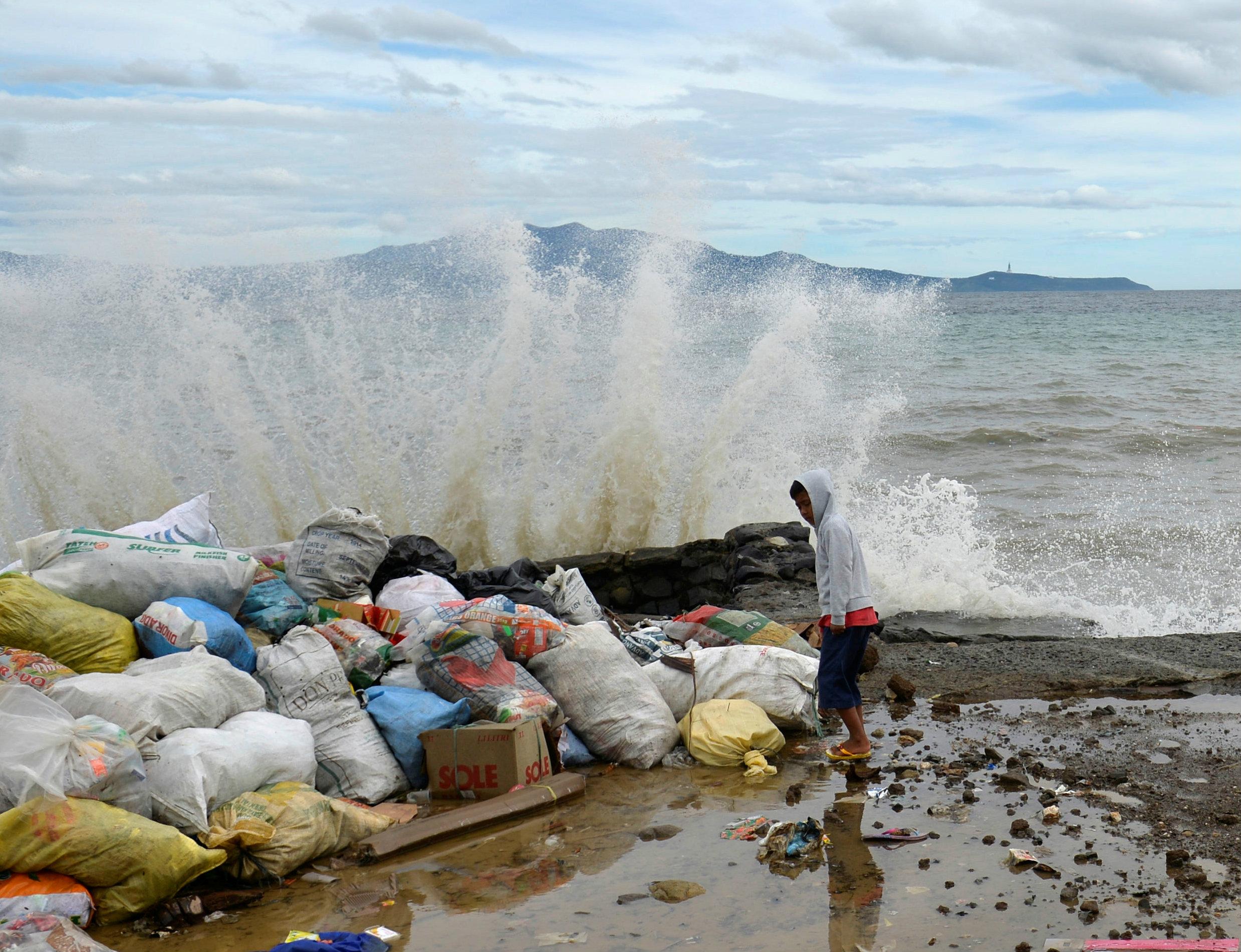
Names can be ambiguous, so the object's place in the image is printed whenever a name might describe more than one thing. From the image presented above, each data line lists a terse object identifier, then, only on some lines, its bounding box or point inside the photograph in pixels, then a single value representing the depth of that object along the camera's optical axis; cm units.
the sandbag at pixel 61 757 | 332
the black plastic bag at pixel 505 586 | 598
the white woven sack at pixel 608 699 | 480
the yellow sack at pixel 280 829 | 362
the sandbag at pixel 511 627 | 502
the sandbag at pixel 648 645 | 566
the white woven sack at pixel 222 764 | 363
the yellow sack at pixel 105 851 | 325
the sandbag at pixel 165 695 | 383
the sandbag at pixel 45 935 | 296
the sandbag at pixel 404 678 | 490
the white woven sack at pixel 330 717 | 435
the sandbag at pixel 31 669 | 400
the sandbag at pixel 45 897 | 312
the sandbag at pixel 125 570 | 476
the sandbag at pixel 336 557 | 563
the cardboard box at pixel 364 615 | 539
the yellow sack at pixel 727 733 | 474
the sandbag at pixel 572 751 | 475
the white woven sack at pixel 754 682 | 511
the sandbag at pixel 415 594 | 569
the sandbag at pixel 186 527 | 551
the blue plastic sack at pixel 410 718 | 451
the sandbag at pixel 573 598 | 599
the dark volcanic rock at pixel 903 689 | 555
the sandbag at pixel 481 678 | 467
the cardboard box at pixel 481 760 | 432
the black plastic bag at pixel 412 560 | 616
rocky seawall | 575
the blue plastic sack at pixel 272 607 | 520
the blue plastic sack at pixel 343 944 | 298
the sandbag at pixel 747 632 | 576
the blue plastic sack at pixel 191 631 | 455
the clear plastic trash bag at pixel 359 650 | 494
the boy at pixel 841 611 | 471
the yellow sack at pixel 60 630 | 434
